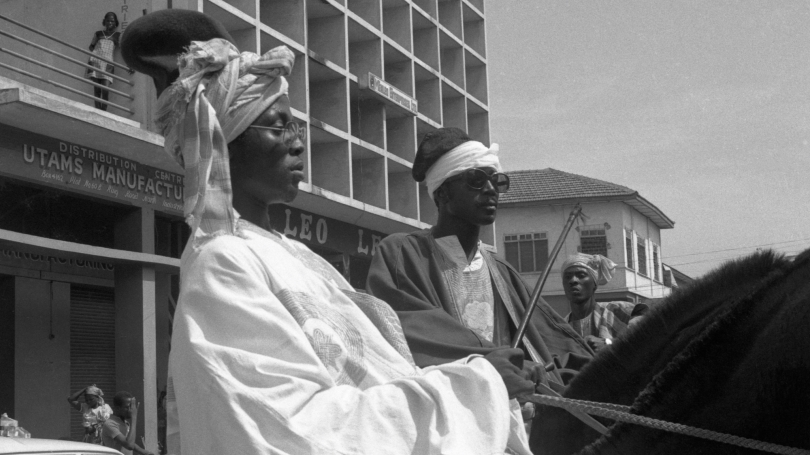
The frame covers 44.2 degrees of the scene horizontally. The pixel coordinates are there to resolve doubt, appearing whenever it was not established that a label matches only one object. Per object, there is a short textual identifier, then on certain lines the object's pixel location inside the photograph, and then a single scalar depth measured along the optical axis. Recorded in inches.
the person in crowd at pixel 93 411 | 444.7
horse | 79.0
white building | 1376.7
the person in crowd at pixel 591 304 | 245.9
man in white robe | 68.8
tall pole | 132.8
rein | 77.8
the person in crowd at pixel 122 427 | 425.4
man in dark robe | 145.8
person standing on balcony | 525.0
